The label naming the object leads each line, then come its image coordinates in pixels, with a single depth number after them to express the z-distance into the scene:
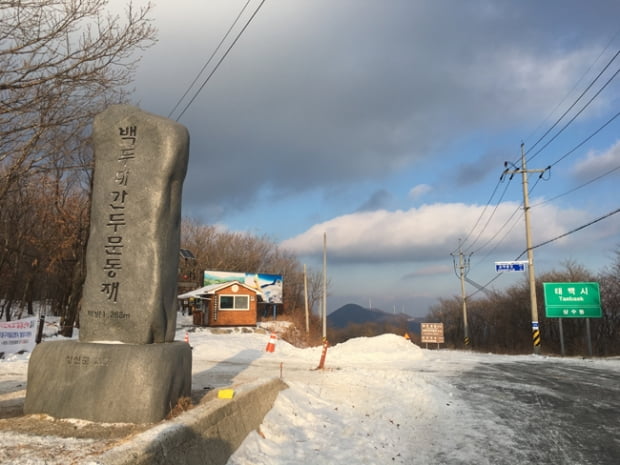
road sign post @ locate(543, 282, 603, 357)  24.73
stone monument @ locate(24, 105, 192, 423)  5.18
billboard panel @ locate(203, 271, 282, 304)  41.78
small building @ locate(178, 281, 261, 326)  33.94
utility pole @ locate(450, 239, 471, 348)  39.56
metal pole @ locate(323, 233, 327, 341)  32.44
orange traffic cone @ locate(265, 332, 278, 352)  19.57
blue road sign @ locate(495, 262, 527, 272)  27.58
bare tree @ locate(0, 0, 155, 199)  6.32
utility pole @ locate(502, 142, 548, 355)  25.80
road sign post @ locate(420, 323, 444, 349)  35.75
